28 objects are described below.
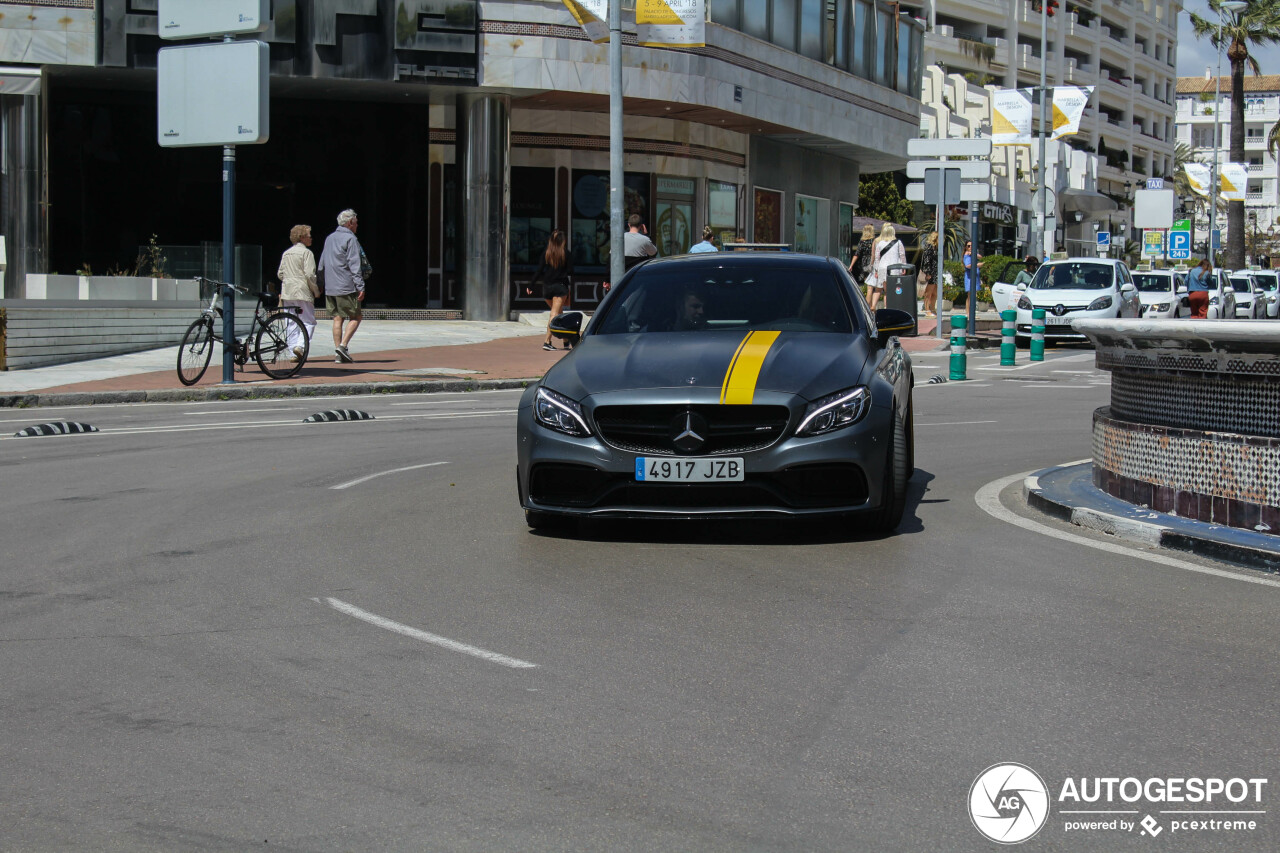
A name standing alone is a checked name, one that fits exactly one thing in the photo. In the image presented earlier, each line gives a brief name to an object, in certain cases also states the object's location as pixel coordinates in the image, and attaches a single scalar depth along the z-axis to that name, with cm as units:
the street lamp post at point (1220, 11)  5309
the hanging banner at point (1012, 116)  4744
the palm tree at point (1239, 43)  5829
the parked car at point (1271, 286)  4991
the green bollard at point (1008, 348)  2366
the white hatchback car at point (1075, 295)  2903
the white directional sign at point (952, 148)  2831
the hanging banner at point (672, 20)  2327
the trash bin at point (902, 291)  2624
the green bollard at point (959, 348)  2047
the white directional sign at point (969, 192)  2809
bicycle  1767
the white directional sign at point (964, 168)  2829
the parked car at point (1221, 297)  3547
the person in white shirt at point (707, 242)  2164
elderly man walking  1922
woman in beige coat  1912
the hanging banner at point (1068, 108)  4938
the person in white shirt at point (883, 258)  2548
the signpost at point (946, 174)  2802
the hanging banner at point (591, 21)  2325
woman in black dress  2330
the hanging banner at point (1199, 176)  6482
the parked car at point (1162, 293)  3375
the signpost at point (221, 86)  1725
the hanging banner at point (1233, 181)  5681
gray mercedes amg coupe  739
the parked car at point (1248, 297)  4516
